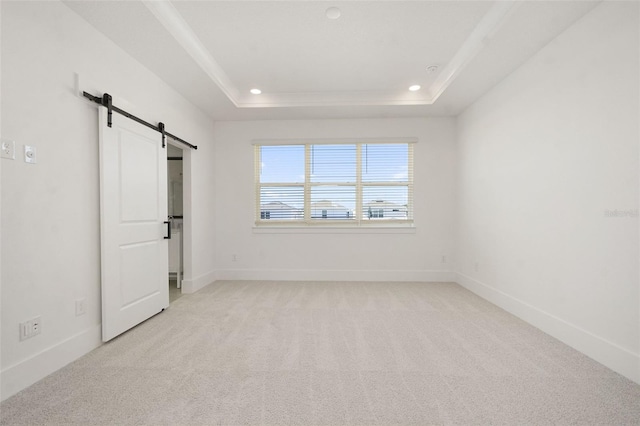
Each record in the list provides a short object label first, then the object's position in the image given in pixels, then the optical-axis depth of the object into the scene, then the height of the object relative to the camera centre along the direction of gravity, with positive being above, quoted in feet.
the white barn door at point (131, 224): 8.27 -0.48
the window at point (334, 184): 16.24 +1.42
